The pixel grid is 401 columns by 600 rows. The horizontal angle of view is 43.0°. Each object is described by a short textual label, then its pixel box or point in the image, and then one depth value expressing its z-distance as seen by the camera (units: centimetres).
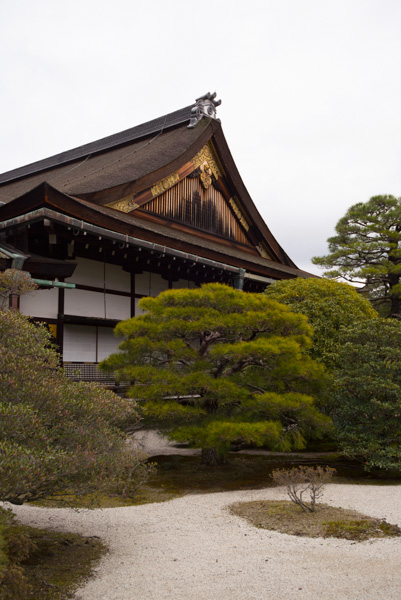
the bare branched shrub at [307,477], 705
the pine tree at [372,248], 2281
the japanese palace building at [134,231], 1038
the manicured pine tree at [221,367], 861
